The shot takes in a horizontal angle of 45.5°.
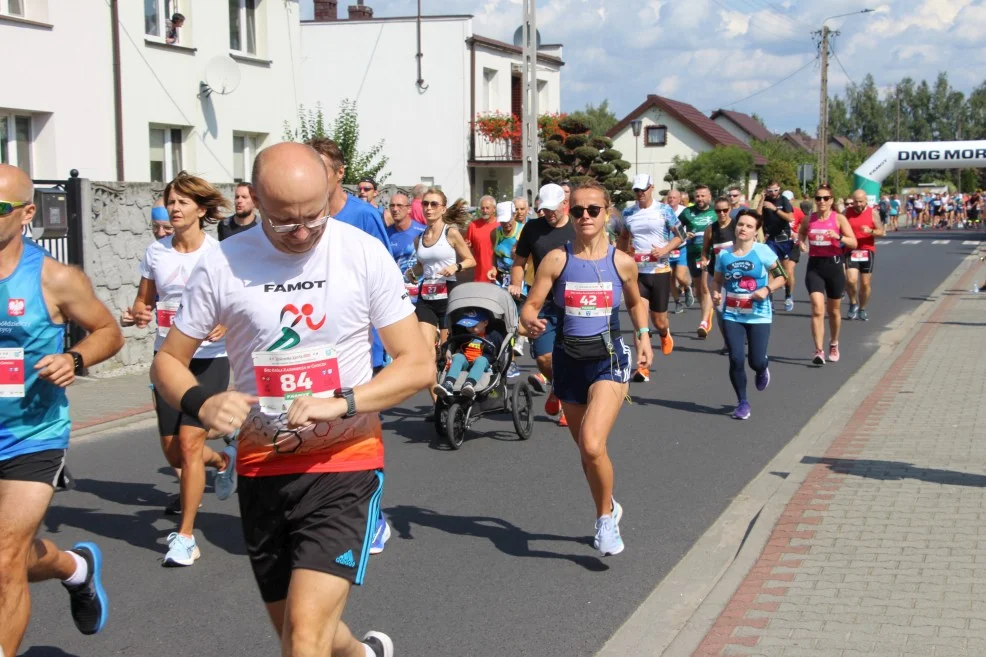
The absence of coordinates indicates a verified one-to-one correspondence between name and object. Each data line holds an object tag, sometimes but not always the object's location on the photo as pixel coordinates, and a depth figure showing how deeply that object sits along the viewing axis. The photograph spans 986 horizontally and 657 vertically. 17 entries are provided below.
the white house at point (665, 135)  71.25
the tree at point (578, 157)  42.19
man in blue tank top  4.06
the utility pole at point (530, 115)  22.78
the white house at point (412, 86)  36.66
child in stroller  9.61
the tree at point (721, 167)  50.00
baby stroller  9.27
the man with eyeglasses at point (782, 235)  19.02
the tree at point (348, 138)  25.20
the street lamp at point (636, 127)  42.75
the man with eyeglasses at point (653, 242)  13.60
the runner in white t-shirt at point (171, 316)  6.12
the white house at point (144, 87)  16.95
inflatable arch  43.12
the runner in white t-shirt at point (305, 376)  3.38
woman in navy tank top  6.21
